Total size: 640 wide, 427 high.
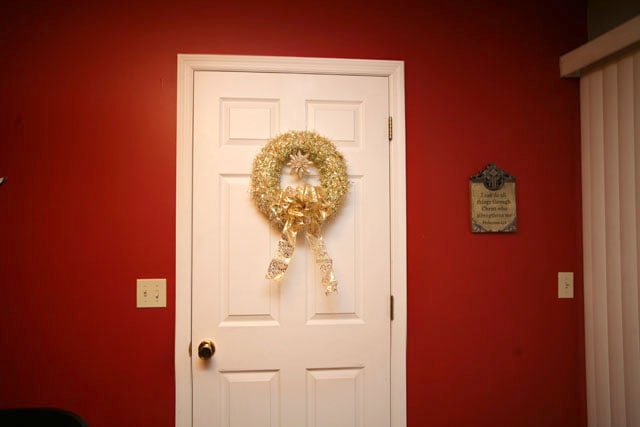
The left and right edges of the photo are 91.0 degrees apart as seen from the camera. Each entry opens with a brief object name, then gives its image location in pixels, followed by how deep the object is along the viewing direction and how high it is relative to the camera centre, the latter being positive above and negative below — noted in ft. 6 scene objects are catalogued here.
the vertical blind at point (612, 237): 3.96 -0.13
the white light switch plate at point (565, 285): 4.57 -0.84
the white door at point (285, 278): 4.22 -0.70
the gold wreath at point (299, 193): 4.05 +0.43
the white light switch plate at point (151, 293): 4.16 -0.88
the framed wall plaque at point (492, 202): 4.48 +0.35
